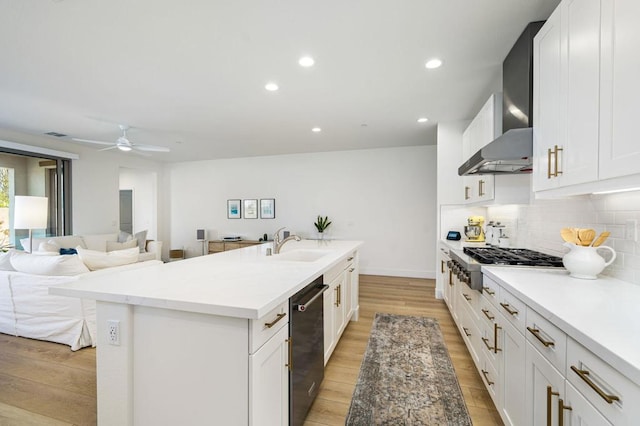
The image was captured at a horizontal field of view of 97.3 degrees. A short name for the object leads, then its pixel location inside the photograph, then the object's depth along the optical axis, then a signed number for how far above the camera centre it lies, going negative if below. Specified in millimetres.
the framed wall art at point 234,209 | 6961 +8
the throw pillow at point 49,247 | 4005 -557
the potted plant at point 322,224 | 6127 -313
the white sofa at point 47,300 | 2682 -894
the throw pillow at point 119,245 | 5430 -707
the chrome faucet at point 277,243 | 2614 -316
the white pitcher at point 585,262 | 1549 -284
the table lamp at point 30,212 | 3666 -47
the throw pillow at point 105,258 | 2934 -542
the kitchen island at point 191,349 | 1153 -620
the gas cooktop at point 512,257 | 1907 -358
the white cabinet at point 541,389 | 1072 -737
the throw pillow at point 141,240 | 5859 -648
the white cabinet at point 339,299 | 2186 -831
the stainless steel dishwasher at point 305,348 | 1486 -826
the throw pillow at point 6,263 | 3002 -585
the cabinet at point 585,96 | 1077 +532
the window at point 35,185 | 4551 +410
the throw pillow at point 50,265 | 2672 -548
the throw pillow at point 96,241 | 5117 -606
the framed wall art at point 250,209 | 6824 +10
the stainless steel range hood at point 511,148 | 1864 +420
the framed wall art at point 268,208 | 6672 +35
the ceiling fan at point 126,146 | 4085 +921
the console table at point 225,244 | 6535 -824
